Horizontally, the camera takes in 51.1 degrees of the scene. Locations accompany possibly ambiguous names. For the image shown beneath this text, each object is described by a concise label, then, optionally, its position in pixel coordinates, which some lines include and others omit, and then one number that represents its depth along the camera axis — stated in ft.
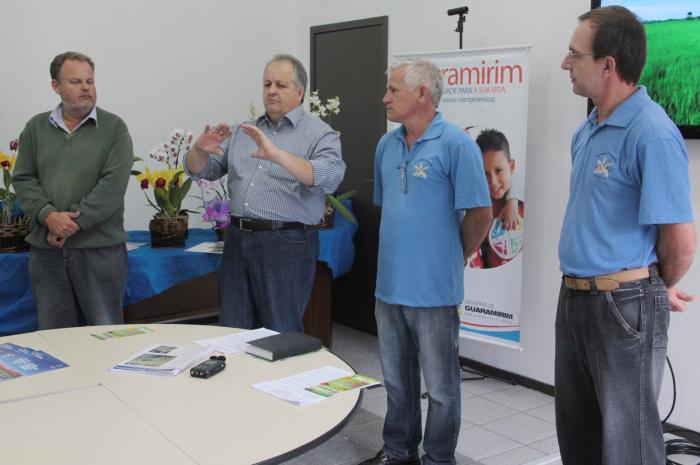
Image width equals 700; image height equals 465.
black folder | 6.71
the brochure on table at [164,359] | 6.26
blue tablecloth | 11.67
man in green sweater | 10.11
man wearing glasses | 6.61
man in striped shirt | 9.86
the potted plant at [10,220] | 11.81
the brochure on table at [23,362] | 6.22
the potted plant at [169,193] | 13.14
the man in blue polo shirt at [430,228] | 8.56
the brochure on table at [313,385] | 5.72
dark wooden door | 16.30
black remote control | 6.16
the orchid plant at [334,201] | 14.19
